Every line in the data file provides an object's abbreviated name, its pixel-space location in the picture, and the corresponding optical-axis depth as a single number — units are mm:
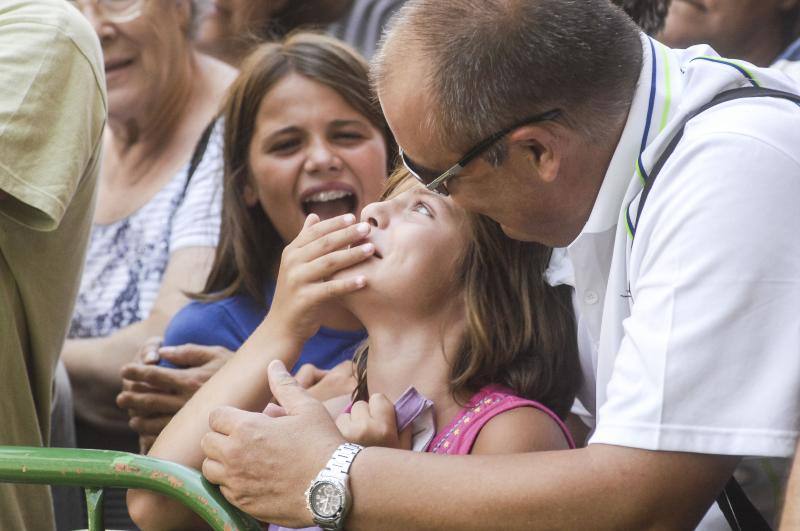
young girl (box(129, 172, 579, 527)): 4309
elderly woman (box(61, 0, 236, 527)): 7090
